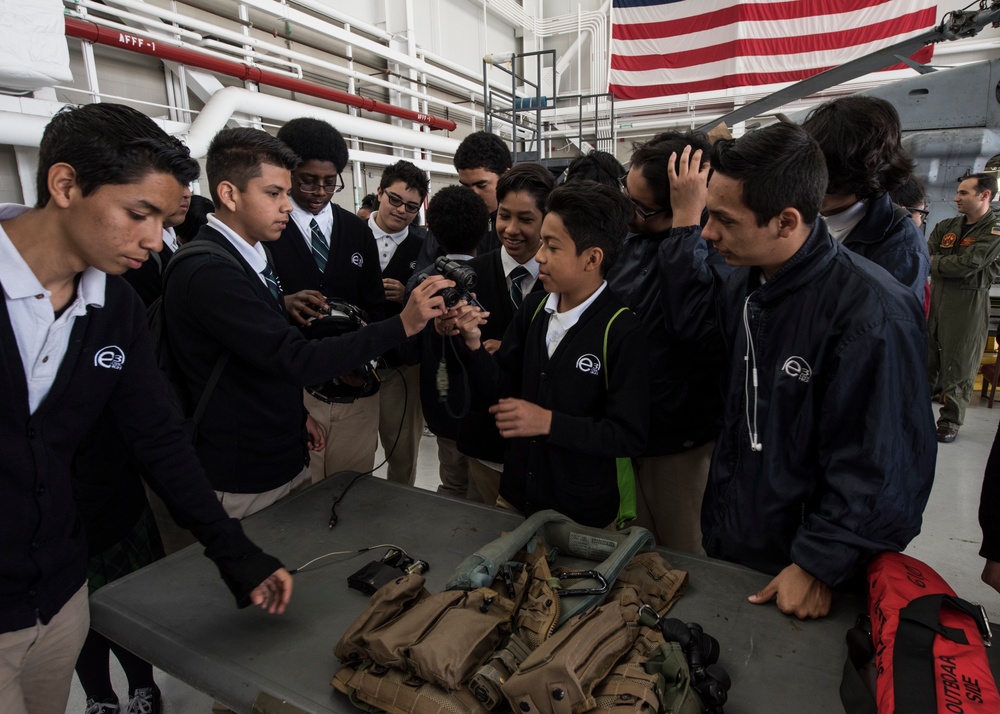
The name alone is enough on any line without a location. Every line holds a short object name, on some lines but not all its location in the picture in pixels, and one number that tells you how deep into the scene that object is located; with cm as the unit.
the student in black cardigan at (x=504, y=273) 188
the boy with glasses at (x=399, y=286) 262
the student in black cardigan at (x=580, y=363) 140
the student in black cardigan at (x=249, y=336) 135
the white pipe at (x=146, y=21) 366
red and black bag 77
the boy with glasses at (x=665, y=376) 168
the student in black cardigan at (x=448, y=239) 203
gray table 93
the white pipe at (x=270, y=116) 417
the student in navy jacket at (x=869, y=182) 137
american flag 862
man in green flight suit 398
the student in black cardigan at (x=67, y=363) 96
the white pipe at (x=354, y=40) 526
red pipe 371
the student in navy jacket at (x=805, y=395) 102
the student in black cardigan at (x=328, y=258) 207
